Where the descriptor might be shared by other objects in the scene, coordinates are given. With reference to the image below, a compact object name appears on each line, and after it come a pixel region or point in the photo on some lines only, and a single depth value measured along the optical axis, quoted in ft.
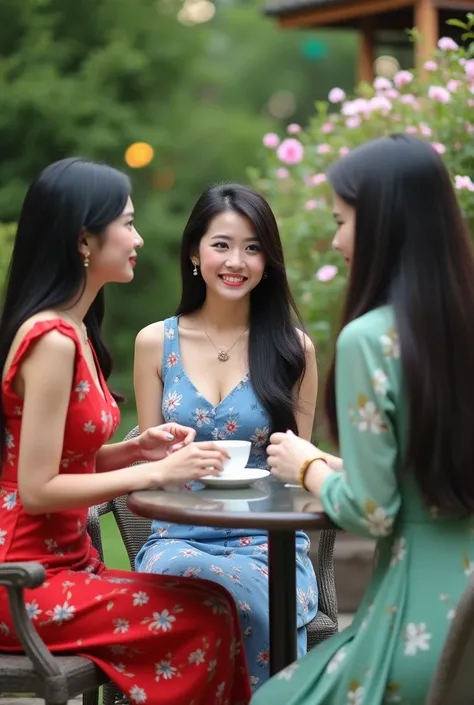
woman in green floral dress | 7.75
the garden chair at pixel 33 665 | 8.45
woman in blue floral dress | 11.43
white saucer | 9.30
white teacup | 9.33
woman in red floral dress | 9.00
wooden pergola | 32.19
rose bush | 19.39
